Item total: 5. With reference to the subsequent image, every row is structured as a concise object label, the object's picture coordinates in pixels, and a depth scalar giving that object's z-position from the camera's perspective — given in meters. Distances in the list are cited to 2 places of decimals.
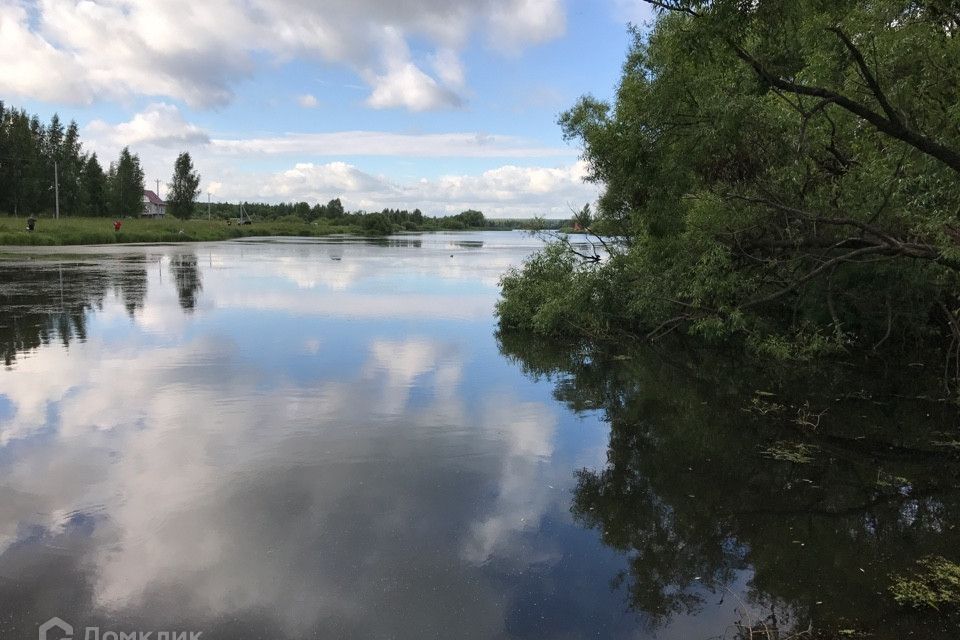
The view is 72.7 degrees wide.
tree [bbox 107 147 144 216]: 88.44
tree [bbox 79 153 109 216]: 83.19
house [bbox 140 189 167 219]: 130.71
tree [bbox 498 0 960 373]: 8.48
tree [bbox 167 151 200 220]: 98.06
